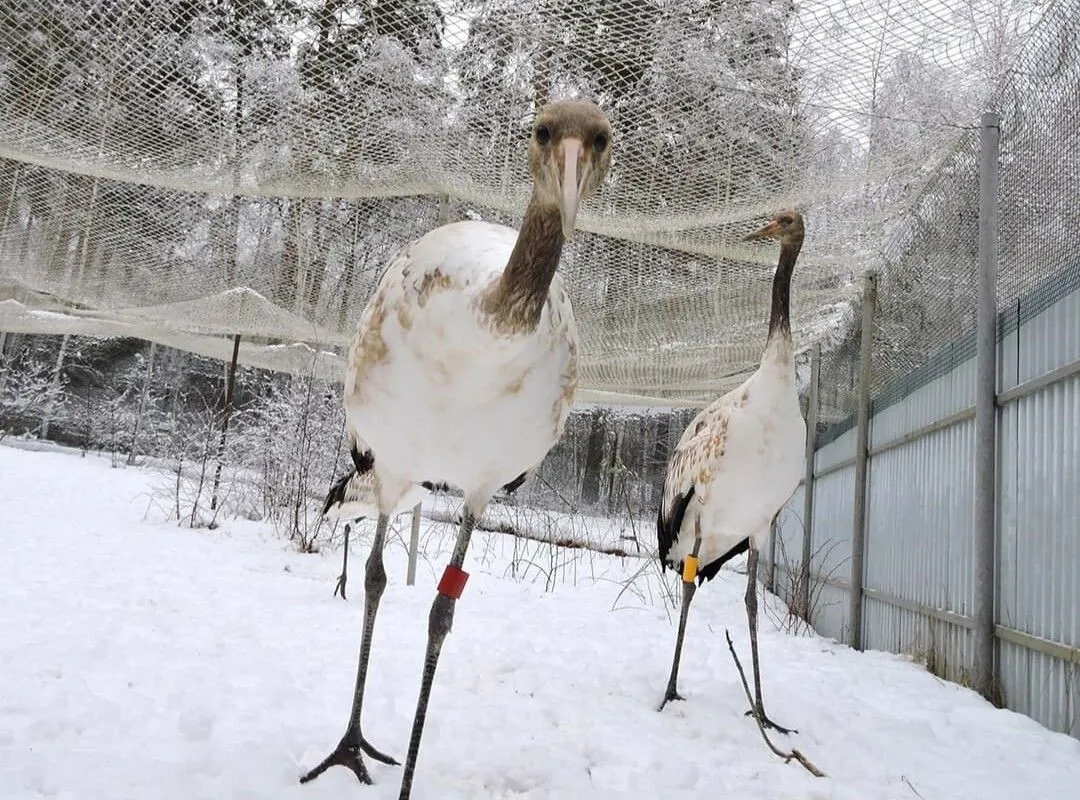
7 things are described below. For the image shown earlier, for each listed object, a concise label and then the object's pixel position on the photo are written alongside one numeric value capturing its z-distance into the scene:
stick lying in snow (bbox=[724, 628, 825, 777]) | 2.52
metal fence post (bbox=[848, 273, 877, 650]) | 5.33
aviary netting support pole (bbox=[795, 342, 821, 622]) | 6.53
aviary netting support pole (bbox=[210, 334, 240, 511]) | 7.34
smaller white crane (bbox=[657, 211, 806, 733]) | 3.39
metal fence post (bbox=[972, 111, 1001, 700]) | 3.38
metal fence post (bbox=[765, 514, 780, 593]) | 8.36
